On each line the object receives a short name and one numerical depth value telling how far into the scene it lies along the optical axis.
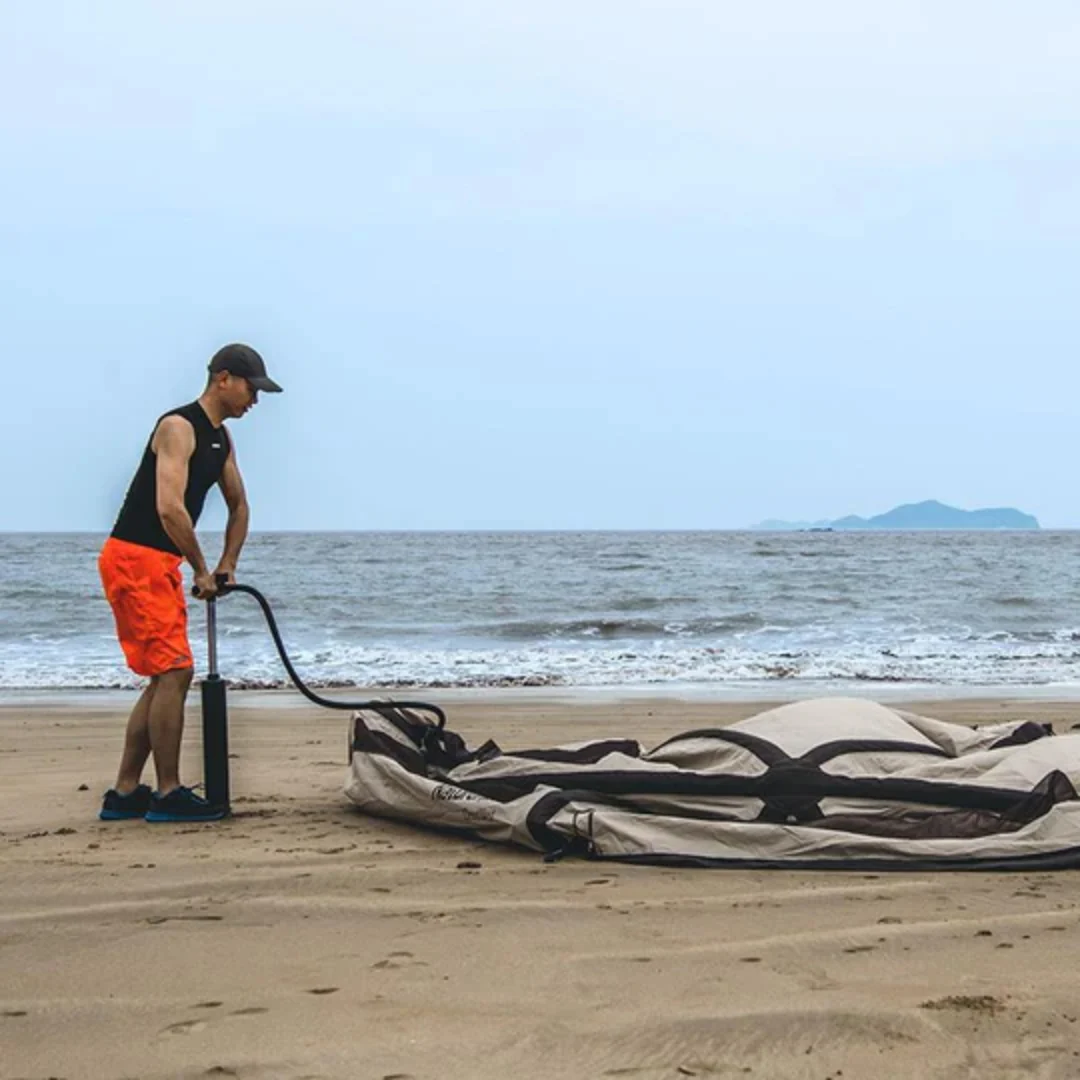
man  5.14
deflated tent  4.31
